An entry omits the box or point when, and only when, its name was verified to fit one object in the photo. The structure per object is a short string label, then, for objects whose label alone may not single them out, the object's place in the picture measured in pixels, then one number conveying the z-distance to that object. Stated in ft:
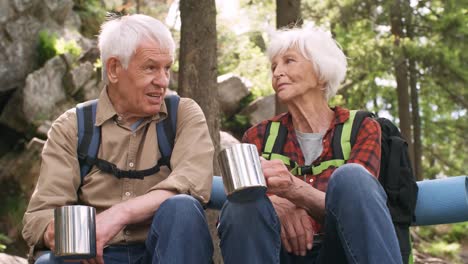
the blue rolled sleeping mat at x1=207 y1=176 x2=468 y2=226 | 11.63
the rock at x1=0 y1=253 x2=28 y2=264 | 17.21
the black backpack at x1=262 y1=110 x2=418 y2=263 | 11.30
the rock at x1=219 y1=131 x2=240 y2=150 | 41.14
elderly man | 10.29
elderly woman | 9.48
